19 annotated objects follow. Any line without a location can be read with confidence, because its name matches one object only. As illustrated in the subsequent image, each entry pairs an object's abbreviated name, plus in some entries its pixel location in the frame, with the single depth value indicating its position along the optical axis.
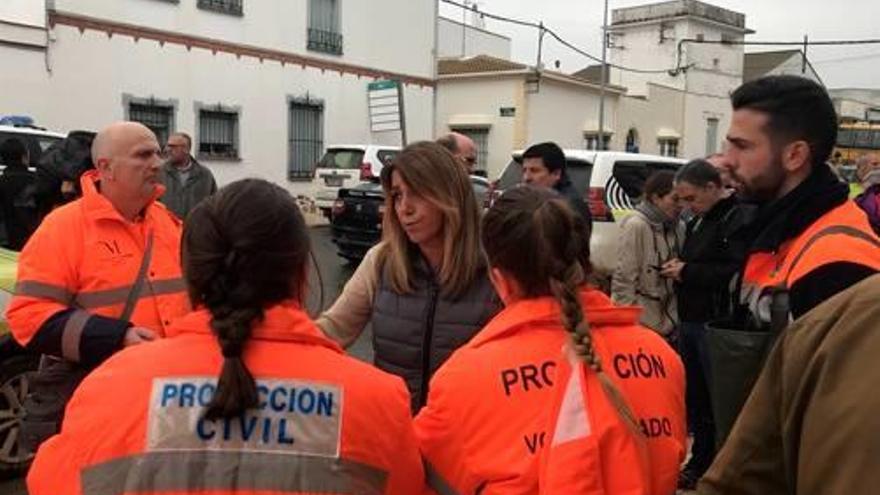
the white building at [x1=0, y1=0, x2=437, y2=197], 15.47
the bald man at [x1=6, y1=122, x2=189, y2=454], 2.79
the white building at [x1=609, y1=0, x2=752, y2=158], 32.78
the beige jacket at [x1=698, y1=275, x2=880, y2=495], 1.11
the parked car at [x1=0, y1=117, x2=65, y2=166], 8.91
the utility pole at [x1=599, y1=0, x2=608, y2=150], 27.43
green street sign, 22.11
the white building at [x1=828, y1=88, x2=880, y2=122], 50.44
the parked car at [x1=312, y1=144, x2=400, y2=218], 16.92
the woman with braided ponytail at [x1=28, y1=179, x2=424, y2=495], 1.52
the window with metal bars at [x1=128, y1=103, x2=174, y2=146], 17.05
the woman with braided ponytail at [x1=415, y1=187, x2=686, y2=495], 1.80
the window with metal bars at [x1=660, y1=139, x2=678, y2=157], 32.48
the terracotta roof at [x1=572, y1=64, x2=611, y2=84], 43.08
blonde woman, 2.67
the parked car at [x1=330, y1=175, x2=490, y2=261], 11.66
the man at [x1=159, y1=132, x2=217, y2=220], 7.34
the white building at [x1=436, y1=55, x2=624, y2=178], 25.62
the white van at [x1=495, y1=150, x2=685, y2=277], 9.34
